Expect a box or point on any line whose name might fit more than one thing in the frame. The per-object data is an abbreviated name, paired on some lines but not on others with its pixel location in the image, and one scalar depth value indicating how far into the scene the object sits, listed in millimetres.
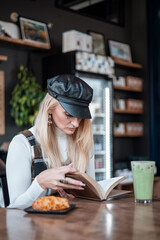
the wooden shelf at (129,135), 5293
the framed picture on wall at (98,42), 5160
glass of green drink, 1525
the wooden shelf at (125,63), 5293
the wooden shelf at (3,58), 4011
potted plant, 4109
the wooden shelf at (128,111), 5280
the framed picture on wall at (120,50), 5434
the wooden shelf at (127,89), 5352
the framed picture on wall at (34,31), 4340
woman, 1650
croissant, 1332
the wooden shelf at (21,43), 4027
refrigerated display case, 4602
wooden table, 1034
